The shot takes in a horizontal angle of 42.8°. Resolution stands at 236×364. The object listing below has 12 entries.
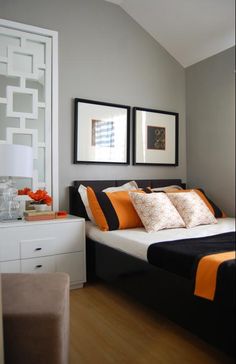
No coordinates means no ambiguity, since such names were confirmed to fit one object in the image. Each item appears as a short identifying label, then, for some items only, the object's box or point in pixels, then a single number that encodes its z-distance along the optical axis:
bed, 1.30
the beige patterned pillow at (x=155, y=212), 2.12
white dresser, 2.03
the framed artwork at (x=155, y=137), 3.03
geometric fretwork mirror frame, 2.41
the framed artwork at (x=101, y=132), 2.72
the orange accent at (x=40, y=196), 2.29
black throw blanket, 1.20
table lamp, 1.93
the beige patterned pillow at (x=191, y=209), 2.23
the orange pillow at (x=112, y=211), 2.25
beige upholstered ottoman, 1.08
